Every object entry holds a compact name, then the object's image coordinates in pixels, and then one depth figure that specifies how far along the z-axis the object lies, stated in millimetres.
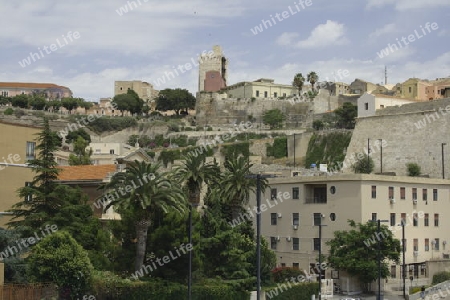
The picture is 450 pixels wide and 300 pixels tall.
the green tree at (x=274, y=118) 128500
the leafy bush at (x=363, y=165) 79950
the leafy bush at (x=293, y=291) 43906
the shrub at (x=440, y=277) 54438
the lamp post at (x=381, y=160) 78475
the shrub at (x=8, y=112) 145625
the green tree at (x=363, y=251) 48656
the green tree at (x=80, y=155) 78562
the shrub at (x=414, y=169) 76125
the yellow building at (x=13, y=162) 45156
